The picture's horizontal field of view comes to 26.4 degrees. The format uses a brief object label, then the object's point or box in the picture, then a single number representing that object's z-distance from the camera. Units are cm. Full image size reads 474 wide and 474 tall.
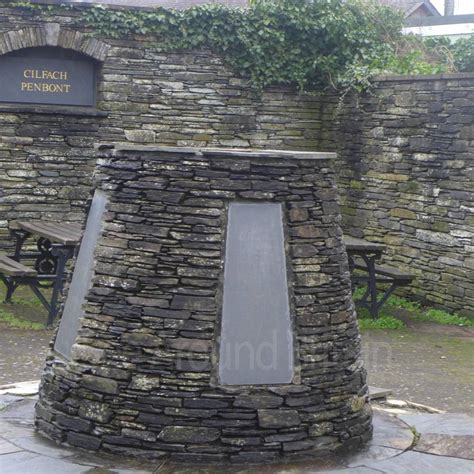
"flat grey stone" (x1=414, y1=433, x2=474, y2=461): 548
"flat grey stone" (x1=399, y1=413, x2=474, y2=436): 591
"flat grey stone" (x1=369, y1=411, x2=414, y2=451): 560
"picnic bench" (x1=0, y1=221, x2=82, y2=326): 924
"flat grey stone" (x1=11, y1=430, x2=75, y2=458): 522
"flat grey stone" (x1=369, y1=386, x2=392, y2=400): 688
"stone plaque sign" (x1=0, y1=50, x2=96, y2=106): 1084
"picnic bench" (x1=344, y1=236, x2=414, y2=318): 995
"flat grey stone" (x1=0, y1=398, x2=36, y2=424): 592
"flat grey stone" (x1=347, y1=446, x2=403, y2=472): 525
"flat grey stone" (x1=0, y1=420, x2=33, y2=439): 553
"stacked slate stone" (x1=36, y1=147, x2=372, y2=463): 514
